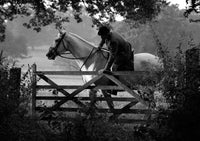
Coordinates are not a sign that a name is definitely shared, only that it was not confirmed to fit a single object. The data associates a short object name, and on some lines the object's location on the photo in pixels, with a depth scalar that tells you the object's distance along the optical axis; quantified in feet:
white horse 74.02
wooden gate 59.69
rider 63.00
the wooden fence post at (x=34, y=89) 63.26
